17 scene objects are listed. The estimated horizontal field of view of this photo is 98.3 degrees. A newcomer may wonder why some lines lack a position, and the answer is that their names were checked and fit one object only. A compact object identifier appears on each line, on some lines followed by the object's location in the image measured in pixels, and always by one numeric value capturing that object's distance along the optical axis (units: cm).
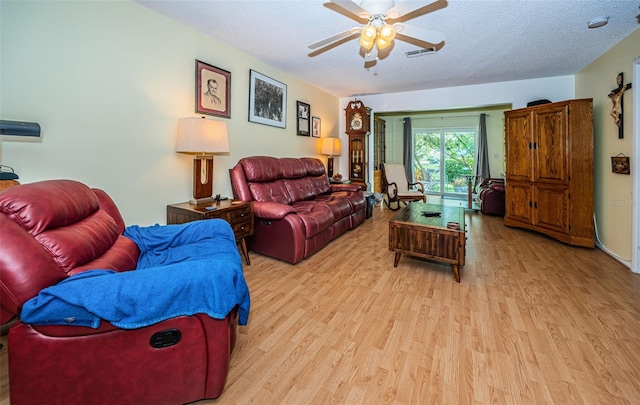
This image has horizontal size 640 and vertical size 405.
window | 760
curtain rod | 731
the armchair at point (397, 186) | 550
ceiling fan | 189
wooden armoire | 333
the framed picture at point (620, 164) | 281
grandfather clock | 545
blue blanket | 94
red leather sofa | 283
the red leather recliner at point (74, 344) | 96
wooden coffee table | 240
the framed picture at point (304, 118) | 454
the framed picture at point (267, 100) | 354
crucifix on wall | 286
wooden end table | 242
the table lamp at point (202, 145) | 247
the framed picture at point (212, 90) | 287
